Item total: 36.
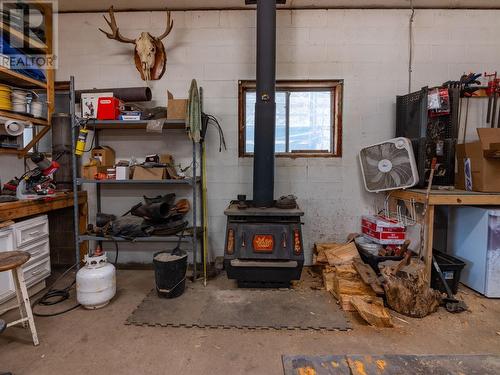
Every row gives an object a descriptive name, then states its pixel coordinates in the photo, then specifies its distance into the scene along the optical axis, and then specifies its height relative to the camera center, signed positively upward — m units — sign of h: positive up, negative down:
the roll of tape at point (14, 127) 2.47 +0.39
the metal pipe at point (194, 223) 2.64 -0.50
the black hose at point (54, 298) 2.21 -1.10
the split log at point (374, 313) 1.97 -1.01
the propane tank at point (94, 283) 2.17 -0.89
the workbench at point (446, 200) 2.28 -0.21
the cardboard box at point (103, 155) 2.88 +0.17
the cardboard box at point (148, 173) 2.72 -0.01
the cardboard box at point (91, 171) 2.78 +0.00
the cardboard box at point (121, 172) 2.71 -0.01
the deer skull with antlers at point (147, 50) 2.89 +1.30
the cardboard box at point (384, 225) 2.60 -0.48
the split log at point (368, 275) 2.22 -0.84
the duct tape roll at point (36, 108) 2.65 +0.60
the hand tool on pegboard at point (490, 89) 2.94 +0.92
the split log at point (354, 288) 2.28 -0.95
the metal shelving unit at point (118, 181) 2.61 -0.12
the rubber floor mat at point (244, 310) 2.02 -1.09
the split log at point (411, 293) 2.12 -0.92
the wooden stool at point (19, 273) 1.66 -0.65
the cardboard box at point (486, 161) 2.34 +0.12
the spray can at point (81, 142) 2.57 +0.27
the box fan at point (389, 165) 2.53 +0.09
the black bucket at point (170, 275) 2.33 -0.87
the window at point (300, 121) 3.14 +0.59
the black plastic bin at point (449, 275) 2.39 -0.86
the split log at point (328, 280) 2.54 -0.99
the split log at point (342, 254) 2.62 -0.77
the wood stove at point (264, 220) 2.42 -0.42
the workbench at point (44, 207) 2.14 -0.32
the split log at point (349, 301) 2.19 -1.00
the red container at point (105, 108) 2.65 +0.60
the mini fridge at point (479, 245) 2.31 -0.62
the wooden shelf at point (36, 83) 2.51 +0.85
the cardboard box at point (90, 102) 2.77 +0.69
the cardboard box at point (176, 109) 2.67 +0.61
